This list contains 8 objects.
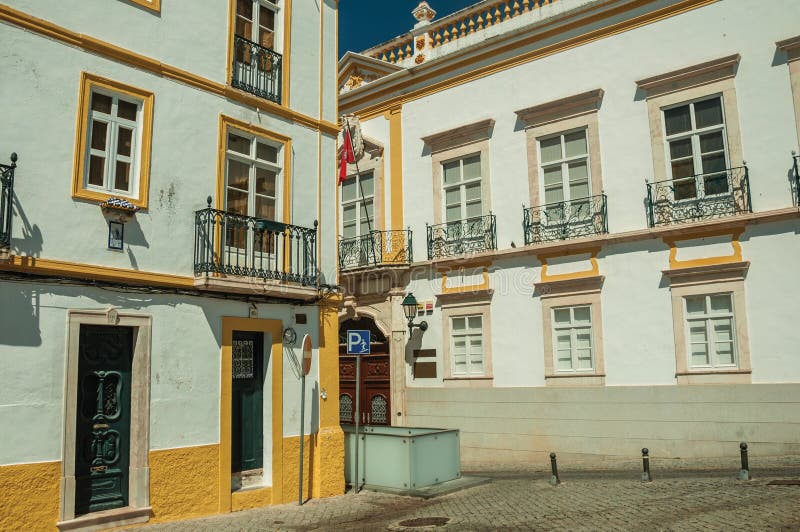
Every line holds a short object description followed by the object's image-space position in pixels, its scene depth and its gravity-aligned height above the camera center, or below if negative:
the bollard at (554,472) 11.91 -1.87
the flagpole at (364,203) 18.70 +4.41
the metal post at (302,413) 10.84 -0.73
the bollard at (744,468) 10.73 -1.66
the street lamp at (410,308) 17.66 +1.41
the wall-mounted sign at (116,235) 9.29 +1.77
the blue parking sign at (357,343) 12.05 +0.38
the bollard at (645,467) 11.36 -1.73
